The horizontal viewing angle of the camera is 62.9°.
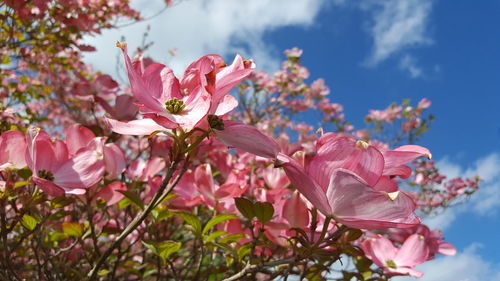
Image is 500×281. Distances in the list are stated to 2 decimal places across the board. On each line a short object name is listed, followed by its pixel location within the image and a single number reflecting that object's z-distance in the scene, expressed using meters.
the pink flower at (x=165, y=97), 0.56
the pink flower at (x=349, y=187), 0.53
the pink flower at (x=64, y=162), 0.75
